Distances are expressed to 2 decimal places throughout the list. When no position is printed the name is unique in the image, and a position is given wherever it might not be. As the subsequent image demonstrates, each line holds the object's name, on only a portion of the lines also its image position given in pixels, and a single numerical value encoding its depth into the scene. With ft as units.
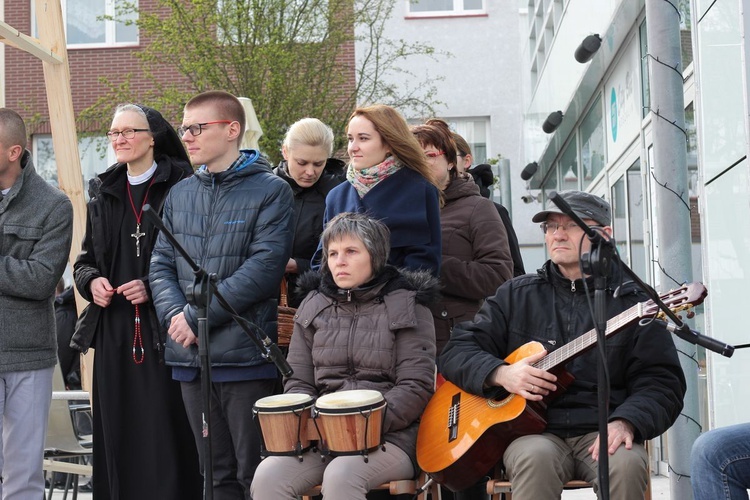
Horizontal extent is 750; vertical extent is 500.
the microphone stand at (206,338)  14.07
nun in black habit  19.20
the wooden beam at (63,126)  24.61
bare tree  57.11
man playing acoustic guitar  14.94
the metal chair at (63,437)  23.97
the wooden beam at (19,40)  23.71
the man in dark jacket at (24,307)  18.61
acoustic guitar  15.33
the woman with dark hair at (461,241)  19.38
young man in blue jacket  17.43
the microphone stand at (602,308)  12.76
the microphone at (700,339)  12.04
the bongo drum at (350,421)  15.37
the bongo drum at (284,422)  15.74
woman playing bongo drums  16.03
